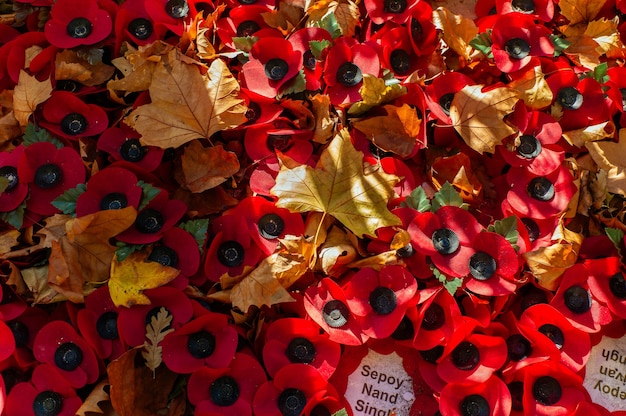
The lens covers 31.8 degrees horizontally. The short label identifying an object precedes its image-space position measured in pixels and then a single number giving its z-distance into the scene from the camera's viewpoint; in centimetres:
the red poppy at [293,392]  86
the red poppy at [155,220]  89
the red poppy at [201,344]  86
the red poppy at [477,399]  87
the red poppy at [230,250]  90
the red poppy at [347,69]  95
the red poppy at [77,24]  97
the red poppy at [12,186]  90
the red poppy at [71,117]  94
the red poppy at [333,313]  88
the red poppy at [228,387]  85
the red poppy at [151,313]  86
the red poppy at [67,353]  86
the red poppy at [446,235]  90
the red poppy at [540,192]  93
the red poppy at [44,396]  85
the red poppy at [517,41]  99
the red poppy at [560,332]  89
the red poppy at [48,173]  91
